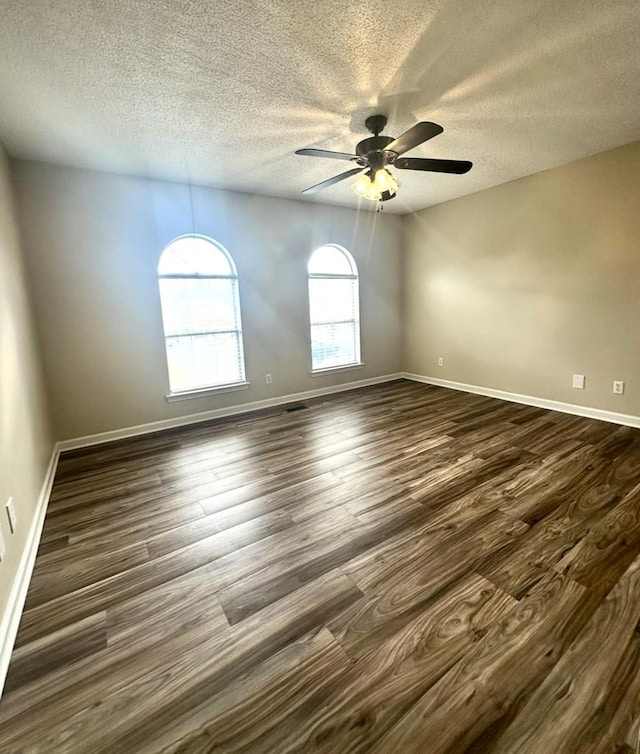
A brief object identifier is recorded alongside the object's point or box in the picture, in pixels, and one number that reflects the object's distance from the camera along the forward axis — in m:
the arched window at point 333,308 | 4.89
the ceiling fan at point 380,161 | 2.30
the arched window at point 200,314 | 3.89
